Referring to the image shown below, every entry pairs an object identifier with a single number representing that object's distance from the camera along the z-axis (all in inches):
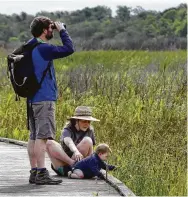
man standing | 678.5
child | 703.1
